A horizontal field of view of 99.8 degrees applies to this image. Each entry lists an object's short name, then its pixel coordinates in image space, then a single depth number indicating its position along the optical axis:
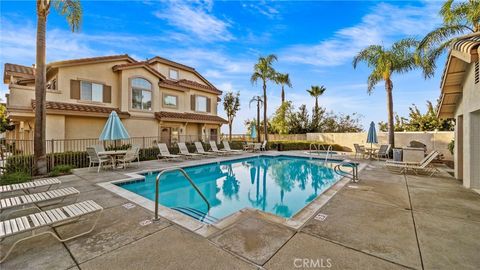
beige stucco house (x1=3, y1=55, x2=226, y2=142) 12.95
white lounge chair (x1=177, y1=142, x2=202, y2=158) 14.49
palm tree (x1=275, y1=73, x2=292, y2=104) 22.67
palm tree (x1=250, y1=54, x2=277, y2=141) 22.08
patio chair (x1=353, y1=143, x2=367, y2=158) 14.85
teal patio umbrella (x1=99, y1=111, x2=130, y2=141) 10.48
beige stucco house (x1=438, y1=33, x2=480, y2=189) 5.61
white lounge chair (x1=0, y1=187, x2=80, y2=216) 4.14
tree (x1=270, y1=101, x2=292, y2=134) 28.66
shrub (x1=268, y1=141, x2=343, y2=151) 22.53
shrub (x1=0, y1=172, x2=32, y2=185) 7.34
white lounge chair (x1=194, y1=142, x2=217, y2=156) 16.04
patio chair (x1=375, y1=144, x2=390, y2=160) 14.12
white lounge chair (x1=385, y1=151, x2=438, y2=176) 9.17
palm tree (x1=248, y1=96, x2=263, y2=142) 26.67
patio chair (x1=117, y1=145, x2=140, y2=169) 10.72
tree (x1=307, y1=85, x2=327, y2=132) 28.92
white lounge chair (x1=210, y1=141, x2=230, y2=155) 16.95
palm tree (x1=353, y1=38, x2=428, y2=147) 15.18
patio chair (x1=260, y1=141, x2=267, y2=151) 20.69
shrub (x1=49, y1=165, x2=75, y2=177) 8.99
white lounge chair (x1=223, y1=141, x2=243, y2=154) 18.21
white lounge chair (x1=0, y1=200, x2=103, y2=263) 2.99
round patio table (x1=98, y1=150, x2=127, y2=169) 10.14
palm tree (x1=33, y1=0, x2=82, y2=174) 8.75
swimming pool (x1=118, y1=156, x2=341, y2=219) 6.82
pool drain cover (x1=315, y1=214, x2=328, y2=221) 4.39
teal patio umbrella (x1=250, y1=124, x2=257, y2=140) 22.83
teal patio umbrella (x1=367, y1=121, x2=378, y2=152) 14.99
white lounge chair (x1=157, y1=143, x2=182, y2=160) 13.36
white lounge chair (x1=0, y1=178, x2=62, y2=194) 5.09
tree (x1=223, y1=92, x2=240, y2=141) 33.84
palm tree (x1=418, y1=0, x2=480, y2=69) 10.96
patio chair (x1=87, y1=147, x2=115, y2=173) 10.04
